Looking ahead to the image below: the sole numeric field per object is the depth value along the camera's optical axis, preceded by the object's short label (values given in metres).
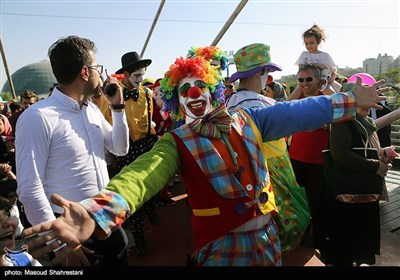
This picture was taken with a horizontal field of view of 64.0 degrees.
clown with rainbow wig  1.36
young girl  3.95
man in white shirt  1.57
